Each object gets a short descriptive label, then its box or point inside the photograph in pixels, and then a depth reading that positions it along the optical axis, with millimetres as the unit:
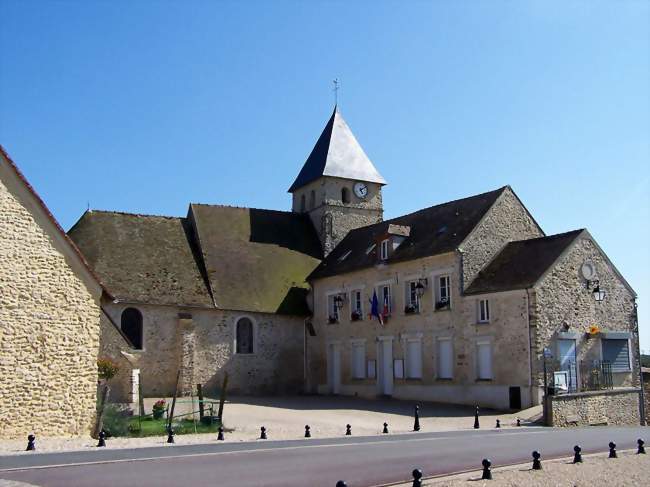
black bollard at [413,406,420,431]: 19656
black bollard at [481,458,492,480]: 10562
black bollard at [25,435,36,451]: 14527
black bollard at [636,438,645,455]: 13773
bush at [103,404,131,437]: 18219
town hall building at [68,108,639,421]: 26094
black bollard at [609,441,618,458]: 13102
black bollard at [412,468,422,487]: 9125
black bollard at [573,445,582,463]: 12375
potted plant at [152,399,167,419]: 22191
